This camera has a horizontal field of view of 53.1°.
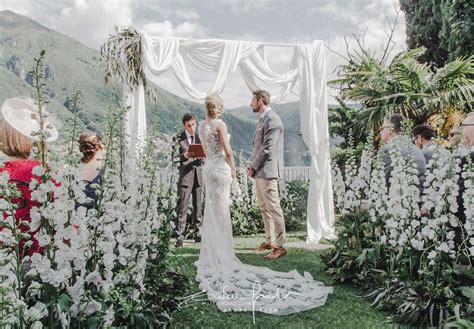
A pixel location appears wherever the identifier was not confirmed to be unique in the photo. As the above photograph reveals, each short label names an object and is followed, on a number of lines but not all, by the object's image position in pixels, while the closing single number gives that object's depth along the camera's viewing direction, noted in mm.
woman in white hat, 2404
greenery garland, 6723
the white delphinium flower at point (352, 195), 4844
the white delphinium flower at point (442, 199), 3486
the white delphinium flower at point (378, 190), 4348
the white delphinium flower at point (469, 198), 3307
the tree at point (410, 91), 8555
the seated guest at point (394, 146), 4616
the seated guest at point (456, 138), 3568
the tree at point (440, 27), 11133
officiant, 6902
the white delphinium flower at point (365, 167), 4725
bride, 4176
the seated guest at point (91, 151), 3449
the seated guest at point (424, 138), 4868
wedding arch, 6762
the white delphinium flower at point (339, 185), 5062
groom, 6070
